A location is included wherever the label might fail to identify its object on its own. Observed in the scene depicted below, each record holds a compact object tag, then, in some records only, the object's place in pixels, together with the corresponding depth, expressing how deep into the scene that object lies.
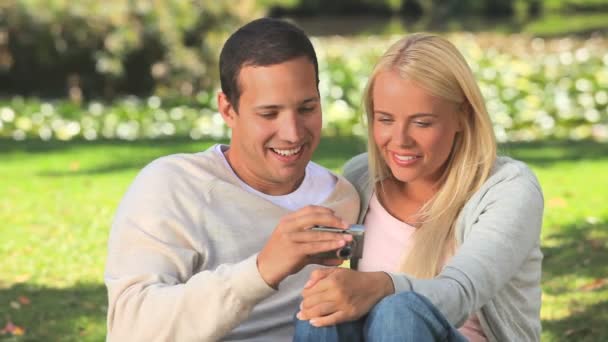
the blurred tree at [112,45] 21.87
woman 5.58
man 5.40
